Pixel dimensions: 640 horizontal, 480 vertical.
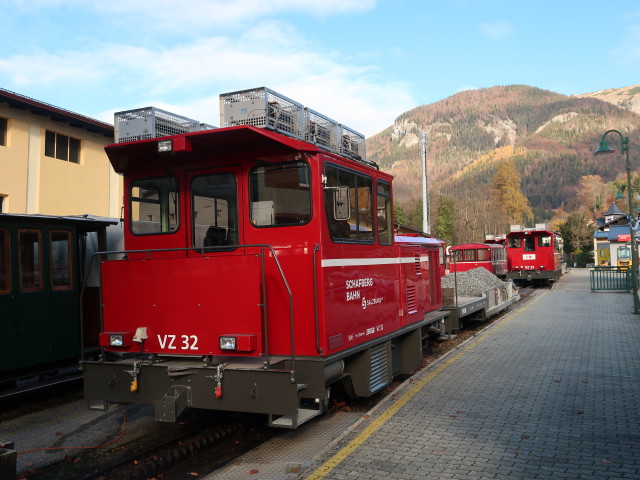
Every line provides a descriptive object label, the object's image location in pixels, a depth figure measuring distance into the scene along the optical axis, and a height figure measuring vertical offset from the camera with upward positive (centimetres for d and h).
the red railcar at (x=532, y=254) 2822 +0
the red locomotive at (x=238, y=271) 501 -8
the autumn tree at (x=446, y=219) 6262 +458
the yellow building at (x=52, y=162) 1686 +375
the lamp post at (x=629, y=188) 1541 +211
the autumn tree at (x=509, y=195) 7638 +896
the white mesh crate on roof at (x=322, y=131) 590 +151
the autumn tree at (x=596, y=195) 9894 +1123
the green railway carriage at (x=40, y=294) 773 -40
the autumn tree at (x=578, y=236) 6444 +208
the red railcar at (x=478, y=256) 2586 -2
